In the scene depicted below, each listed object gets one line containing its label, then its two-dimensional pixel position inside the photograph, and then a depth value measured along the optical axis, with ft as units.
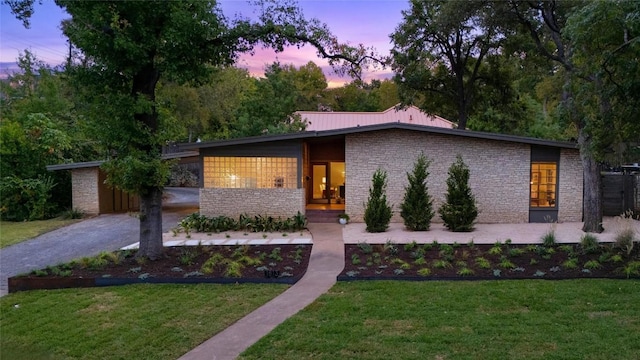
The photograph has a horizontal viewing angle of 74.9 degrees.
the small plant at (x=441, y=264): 25.57
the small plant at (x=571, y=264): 24.95
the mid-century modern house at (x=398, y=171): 44.86
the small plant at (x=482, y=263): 25.41
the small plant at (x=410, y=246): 30.97
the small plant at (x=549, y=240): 31.09
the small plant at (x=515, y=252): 28.17
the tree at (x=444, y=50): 51.19
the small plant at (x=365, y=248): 30.35
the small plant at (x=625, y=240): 28.33
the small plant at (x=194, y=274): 24.56
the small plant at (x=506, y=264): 25.29
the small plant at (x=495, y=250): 28.84
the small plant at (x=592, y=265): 24.75
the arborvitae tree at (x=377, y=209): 40.19
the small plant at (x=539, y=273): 23.63
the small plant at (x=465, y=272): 23.92
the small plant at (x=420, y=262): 26.46
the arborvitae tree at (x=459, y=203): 39.68
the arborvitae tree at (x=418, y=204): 40.70
